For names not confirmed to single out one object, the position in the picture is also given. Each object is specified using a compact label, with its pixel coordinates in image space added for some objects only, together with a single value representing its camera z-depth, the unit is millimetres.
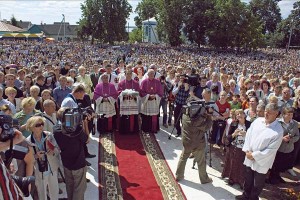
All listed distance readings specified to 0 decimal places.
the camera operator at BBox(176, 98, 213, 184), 5215
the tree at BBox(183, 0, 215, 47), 46688
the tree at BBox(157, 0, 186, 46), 46531
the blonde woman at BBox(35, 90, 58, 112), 5793
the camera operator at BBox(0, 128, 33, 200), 1647
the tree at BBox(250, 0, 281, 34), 79000
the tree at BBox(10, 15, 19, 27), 88812
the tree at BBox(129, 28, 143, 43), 77688
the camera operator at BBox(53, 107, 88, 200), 4043
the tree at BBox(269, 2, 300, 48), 62844
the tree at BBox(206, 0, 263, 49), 43938
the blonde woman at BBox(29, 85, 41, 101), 5965
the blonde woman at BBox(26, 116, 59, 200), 4137
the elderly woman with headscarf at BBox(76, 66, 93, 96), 9031
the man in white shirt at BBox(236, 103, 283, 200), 4320
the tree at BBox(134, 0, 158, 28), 71375
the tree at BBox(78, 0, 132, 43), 51594
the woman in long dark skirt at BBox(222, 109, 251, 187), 5406
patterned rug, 5320
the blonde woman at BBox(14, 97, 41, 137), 4938
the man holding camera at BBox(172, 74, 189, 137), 7830
